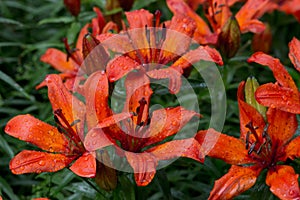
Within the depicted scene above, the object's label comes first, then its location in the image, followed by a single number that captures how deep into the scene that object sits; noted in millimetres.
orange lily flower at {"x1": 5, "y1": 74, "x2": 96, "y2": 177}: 871
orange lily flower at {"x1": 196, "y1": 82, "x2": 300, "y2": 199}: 871
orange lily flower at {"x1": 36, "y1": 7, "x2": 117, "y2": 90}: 1016
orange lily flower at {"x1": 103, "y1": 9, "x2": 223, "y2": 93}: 922
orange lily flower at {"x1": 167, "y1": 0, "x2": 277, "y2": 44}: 1054
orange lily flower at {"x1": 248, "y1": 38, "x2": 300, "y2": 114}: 883
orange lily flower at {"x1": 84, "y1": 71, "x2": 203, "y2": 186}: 852
